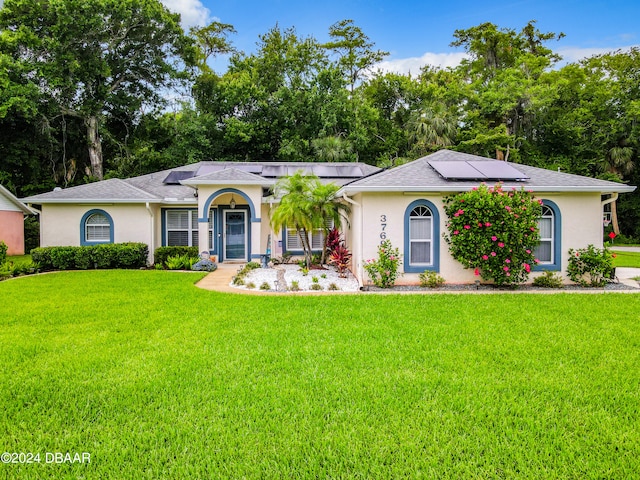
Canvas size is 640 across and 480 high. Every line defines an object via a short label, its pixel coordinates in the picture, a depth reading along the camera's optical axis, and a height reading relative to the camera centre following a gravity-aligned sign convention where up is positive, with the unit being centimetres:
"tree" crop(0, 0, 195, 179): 2305 +1276
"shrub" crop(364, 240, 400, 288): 1074 -98
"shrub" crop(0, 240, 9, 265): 1255 -58
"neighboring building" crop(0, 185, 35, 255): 1902 +81
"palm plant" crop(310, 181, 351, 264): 1329 +108
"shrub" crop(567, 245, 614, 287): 1086 -104
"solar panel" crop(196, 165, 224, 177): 1921 +358
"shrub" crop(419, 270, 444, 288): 1088 -142
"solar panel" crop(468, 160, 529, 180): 1122 +201
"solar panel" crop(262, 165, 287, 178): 1923 +338
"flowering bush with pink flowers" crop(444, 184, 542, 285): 1008 +4
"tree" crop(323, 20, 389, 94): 3362 +1715
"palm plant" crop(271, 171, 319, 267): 1316 +99
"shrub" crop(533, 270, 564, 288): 1084 -147
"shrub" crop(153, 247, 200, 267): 1520 -76
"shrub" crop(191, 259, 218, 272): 1420 -123
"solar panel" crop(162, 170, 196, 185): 1845 +303
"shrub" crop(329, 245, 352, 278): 1291 -92
